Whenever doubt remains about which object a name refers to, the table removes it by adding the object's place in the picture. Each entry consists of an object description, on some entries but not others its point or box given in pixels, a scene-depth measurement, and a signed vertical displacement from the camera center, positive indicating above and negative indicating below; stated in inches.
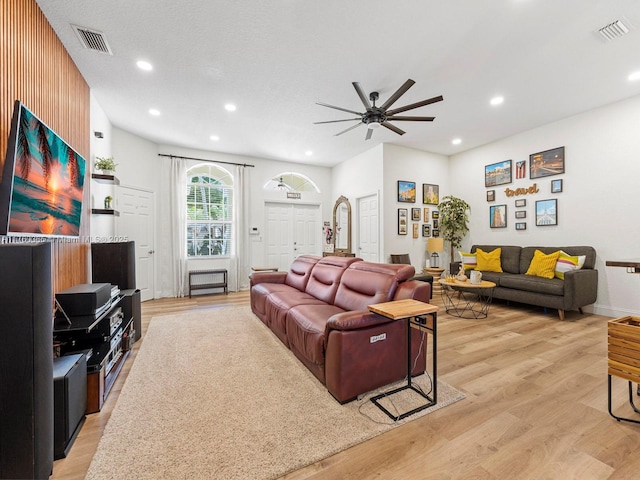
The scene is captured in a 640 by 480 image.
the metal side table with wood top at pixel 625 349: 65.7 -27.1
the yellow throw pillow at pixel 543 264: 171.9 -16.5
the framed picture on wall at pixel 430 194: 246.4 +41.5
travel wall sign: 198.4 +35.9
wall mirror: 266.8 +14.5
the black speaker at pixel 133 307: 117.9 -28.7
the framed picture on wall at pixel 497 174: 214.4 +52.5
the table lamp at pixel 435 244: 238.1 -4.0
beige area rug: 58.3 -46.7
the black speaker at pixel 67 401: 60.3 -36.6
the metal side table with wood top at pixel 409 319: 72.9 -24.1
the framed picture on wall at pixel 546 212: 187.3 +18.2
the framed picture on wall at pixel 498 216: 217.5 +18.3
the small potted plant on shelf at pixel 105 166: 143.5 +40.0
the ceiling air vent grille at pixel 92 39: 101.7 +77.9
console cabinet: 75.6 -32.3
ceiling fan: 118.4 +59.6
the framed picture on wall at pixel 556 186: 184.1 +35.6
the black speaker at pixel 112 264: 124.3 -9.9
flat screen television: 68.1 +17.7
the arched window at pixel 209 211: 240.7 +26.8
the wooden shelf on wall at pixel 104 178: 142.2 +33.2
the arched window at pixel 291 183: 271.6 +58.7
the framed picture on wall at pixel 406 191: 231.6 +41.1
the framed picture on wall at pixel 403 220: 231.6 +16.7
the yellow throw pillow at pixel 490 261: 205.8 -16.6
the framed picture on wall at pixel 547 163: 184.4 +52.4
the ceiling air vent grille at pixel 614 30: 98.9 +76.9
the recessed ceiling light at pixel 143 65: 120.7 +78.7
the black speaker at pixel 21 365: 46.0 -20.7
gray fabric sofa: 153.8 -27.2
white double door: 270.8 +8.7
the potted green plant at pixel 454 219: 243.9 +17.9
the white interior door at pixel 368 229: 234.7 +10.0
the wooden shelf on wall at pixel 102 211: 143.1 +16.2
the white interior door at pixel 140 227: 198.8 +10.8
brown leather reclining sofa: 78.0 -27.9
